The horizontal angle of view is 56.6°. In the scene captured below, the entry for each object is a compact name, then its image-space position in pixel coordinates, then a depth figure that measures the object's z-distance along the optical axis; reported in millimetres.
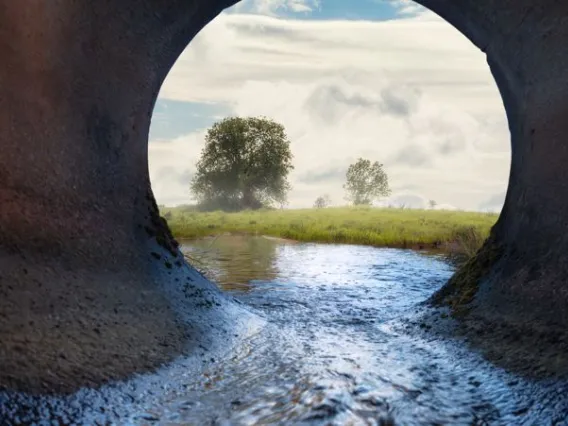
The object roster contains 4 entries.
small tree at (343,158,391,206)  60375
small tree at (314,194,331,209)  54938
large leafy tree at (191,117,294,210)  42281
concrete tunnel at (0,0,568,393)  4422
